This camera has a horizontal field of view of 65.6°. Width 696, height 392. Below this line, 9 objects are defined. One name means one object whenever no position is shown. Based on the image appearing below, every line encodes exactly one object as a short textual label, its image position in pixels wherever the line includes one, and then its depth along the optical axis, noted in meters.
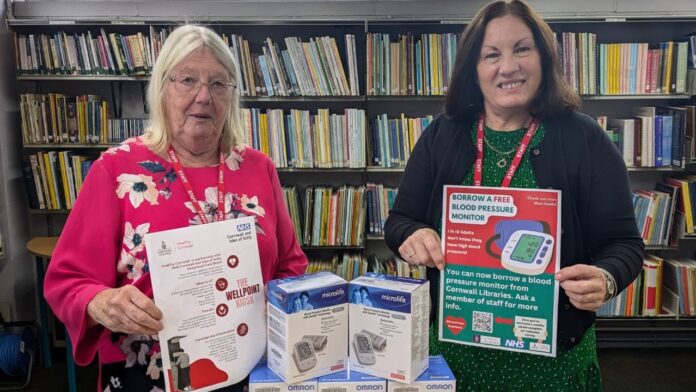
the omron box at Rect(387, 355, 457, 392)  1.19
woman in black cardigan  1.35
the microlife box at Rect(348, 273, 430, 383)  1.17
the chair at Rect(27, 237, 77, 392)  3.24
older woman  1.32
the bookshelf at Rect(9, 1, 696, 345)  3.70
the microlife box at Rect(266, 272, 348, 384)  1.17
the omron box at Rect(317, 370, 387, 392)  1.18
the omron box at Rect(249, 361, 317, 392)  1.18
